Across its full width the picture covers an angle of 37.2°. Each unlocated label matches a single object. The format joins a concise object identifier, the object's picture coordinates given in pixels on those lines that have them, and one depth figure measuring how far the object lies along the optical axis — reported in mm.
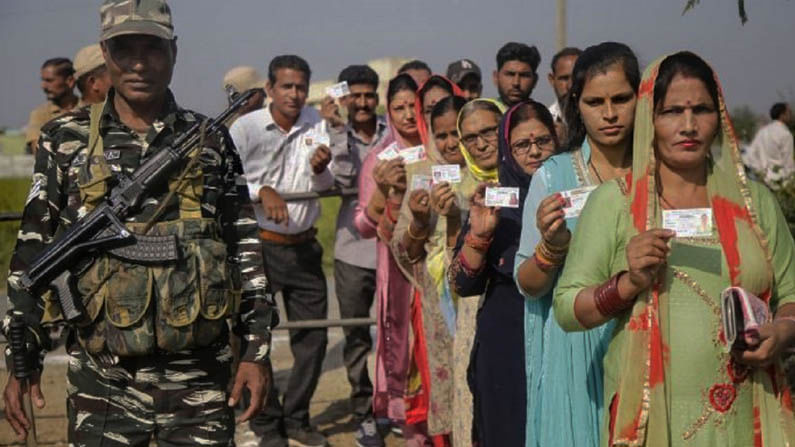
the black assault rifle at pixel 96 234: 3877
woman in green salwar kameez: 3283
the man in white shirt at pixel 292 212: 7598
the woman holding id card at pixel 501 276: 4754
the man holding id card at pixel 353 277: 7996
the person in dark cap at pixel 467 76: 8703
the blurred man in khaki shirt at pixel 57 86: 9383
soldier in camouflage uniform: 3883
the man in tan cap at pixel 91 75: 7047
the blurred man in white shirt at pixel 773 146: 15492
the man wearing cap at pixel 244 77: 9547
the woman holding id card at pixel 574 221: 3908
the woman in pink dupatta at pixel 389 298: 6914
